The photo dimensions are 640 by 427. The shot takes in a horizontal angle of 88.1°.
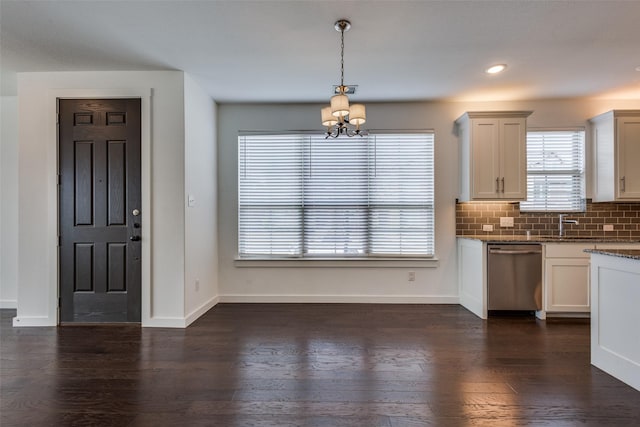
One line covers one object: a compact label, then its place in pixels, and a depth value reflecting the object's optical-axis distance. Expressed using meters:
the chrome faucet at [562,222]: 4.23
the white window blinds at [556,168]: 4.30
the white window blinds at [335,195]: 4.43
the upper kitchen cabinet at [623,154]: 3.91
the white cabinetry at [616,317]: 2.17
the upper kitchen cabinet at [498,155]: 4.02
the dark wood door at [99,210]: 3.43
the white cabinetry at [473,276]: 3.76
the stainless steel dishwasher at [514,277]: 3.73
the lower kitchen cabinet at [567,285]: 3.70
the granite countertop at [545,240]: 3.71
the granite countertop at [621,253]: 2.17
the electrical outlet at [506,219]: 4.32
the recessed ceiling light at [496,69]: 3.29
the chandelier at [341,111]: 2.45
